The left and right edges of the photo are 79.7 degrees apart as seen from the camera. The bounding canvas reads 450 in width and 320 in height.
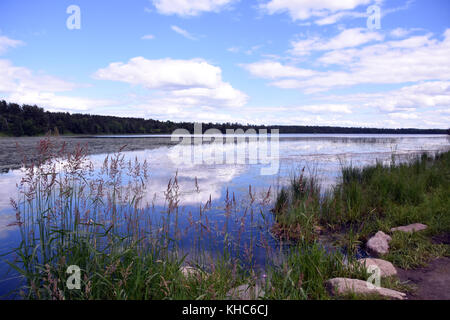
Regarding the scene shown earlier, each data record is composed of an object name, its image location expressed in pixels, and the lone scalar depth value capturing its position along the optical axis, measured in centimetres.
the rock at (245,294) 318
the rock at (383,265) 406
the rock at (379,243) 516
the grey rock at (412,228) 583
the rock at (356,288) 332
